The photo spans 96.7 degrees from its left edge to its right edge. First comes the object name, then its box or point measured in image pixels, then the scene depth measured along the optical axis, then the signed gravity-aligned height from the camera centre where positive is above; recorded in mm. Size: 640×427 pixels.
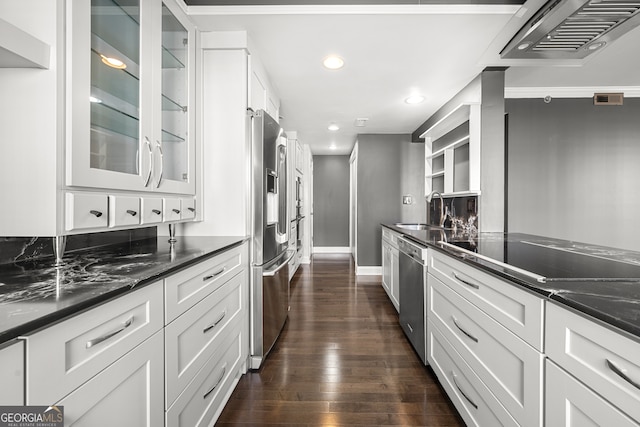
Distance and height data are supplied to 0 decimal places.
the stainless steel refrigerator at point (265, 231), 2055 -138
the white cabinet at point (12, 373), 535 -312
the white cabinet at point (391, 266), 3104 -638
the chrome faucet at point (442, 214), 3571 -8
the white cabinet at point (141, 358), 612 -432
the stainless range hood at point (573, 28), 1261 +928
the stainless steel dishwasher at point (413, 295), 2090 -663
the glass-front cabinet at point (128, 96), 1040 +532
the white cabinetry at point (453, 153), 2580 +734
